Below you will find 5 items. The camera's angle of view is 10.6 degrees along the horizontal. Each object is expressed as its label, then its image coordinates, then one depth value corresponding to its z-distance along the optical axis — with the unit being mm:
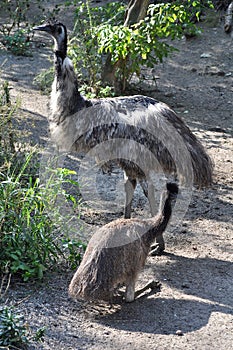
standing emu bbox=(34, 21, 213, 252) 10249
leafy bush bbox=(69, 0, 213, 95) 14588
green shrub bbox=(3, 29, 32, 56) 19628
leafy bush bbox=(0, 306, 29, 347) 6694
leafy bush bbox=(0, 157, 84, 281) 8598
